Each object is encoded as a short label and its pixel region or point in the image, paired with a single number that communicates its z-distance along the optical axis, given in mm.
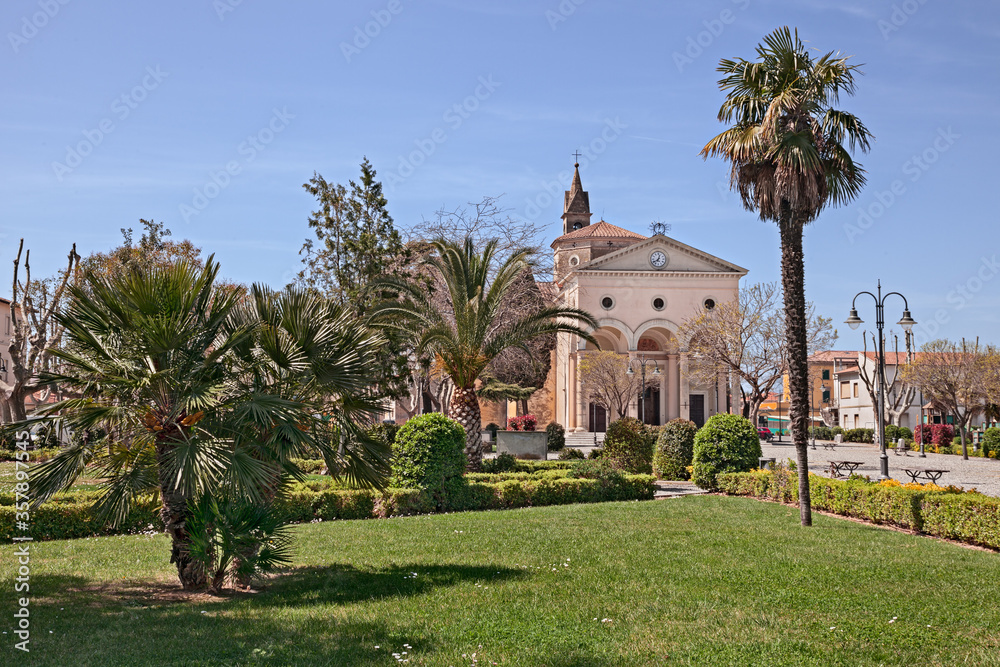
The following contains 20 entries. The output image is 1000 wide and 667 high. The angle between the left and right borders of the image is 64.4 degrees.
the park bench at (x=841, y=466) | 19406
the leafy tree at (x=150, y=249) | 29819
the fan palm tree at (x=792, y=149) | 12273
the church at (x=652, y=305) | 52031
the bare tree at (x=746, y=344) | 30938
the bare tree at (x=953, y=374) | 42531
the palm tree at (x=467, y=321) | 18219
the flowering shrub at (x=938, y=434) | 45281
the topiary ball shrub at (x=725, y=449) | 18312
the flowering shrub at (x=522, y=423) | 39562
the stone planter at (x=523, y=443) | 26516
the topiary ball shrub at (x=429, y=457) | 14906
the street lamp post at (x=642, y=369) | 45719
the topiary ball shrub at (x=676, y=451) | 21250
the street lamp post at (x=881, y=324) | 23909
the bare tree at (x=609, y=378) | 45688
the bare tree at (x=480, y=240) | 32000
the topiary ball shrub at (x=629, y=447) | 21078
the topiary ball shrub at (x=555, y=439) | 33500
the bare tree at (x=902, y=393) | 45188
